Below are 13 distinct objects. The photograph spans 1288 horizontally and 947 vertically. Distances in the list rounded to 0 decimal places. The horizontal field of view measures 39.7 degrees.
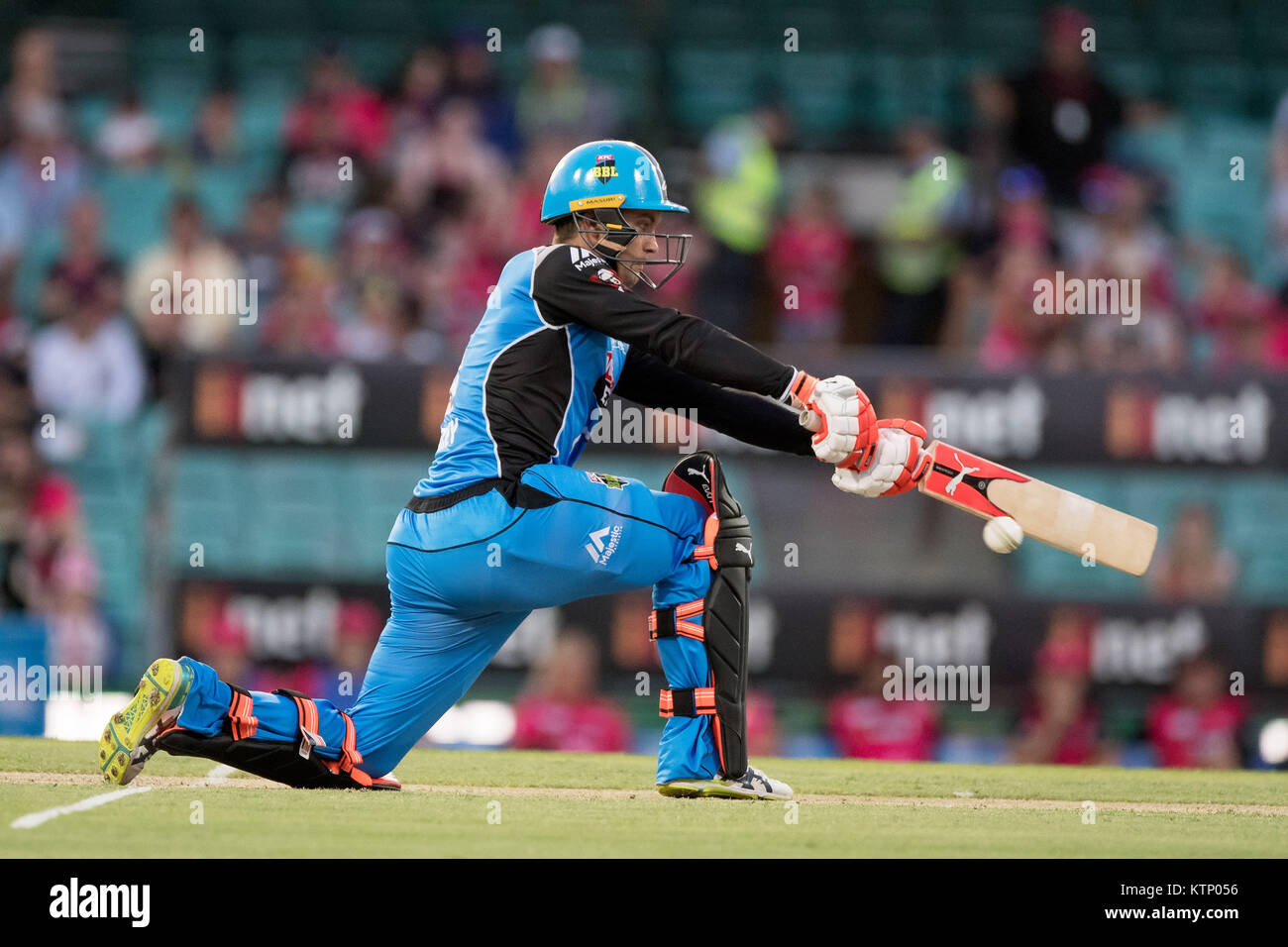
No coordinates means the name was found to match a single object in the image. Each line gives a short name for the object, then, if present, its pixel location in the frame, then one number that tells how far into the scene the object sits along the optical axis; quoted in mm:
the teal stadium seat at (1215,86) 14609
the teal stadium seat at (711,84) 14234
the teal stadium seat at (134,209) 13375
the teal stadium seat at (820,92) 14109
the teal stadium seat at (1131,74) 14352
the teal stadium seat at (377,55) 14180
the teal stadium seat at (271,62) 14523
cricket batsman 5719
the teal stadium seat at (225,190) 13328
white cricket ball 6078
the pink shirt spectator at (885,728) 9805
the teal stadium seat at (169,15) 15094
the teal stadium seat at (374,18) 15023
